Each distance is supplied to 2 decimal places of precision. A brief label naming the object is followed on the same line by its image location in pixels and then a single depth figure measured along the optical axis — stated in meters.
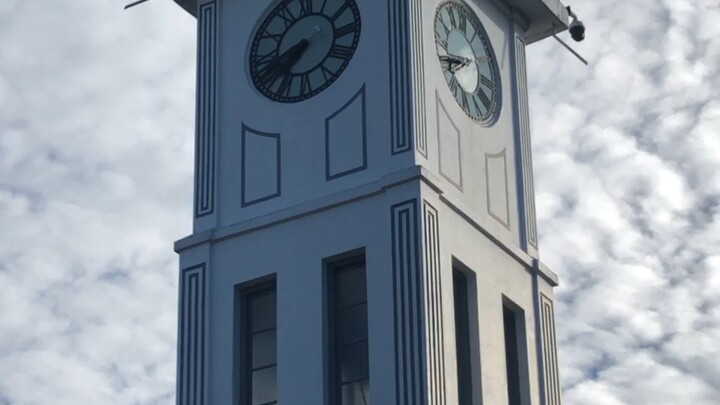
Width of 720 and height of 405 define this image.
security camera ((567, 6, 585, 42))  30.05
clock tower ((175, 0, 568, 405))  25.64
